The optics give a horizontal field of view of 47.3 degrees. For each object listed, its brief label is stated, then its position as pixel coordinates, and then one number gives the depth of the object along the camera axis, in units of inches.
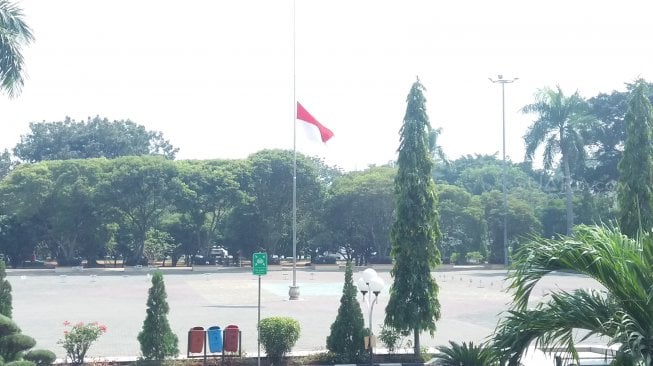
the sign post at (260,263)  582.9
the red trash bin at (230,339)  611.3
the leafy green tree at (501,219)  2325.3
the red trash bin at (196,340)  605.6
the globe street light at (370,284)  575.2
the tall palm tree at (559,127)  2156.7
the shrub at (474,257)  2329.0
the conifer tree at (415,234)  652.7
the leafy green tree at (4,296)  553.9
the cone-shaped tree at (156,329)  586.9
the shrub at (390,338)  657.0
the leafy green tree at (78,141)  3201.3
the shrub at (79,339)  597.1
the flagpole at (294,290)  1188.3
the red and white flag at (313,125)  1001.5
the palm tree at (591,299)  246.7
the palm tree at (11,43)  677.3
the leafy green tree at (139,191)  2213.3
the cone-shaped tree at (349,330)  626.2
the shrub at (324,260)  2539.4
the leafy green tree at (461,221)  2365.9
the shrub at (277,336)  628.4
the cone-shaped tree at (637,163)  695.1
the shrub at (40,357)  542.0
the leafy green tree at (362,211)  2308.1
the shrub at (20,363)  469.3
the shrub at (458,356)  437.7
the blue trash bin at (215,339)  607.5
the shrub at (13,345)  493.0
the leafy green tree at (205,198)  2273.6
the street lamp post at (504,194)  1989.4
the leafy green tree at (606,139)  2217.0
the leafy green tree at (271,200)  2329.0
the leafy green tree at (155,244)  2338.3
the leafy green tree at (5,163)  3117.6
